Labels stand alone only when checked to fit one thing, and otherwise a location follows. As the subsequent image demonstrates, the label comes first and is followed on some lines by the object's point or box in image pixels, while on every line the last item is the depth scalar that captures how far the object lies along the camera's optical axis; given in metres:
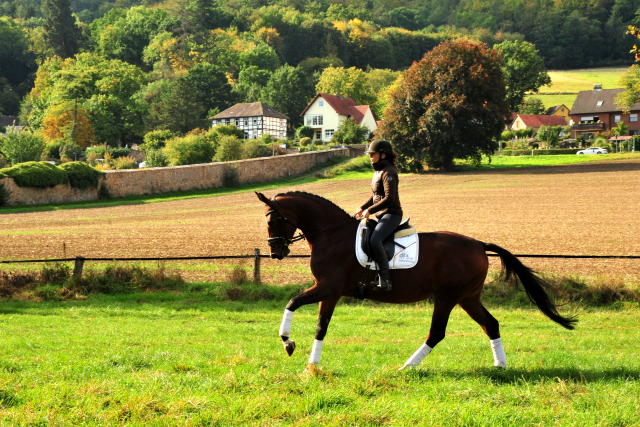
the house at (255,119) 102.00
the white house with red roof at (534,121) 106.81
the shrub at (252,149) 66.94
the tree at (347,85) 124.75
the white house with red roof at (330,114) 106.12
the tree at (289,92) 114.62
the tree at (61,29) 154.62
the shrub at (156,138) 82.44
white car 75.50
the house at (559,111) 121.31
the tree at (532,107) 118.19
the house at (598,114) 102.00
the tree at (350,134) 89.81
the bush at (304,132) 102.00
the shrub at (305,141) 92.75
